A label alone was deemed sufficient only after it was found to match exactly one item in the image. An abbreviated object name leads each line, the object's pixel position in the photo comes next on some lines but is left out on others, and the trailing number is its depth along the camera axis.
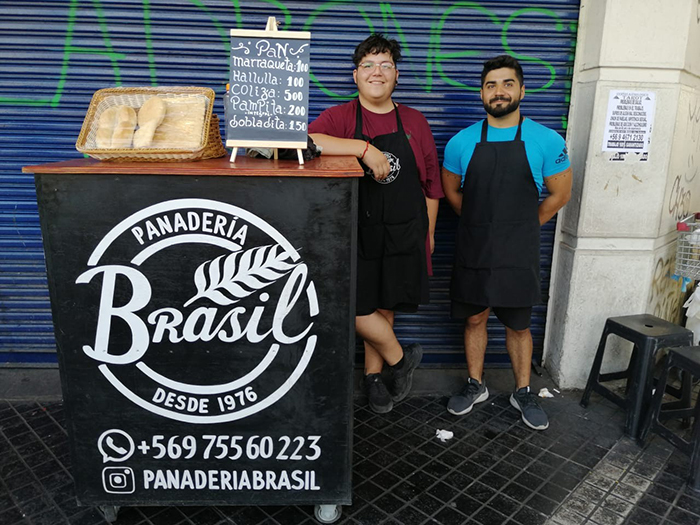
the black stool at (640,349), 3.38
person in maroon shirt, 3.30
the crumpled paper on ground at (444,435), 3.42
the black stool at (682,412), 2.99
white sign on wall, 3.70
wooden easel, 2.54
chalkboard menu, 2.56
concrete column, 3.64
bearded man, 3.38
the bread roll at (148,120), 2.48
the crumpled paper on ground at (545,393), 4.00
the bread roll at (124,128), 2.51
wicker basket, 2.42
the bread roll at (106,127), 2.52
